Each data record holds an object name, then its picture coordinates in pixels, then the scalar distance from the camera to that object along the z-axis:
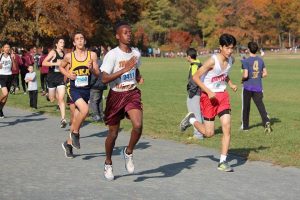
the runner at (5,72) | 20.91
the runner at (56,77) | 17.08
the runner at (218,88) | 11.54
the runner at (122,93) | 10.40
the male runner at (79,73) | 13.39
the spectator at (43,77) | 32.75
